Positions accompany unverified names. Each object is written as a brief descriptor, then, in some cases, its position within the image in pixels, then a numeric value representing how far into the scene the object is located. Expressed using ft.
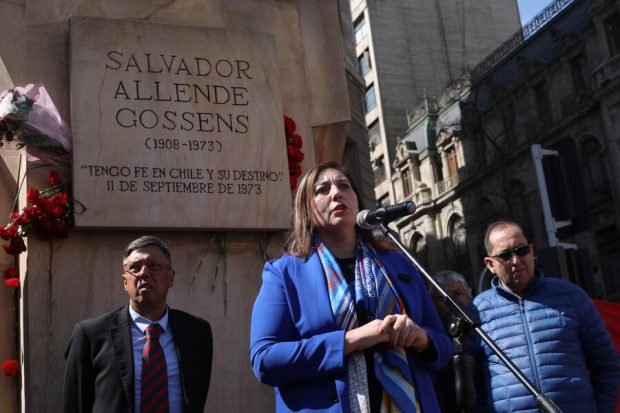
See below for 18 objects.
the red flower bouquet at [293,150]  23.63
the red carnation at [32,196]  20.10
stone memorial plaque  20.94
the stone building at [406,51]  167.12
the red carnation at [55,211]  19.83
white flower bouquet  19.92
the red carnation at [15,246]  19.98
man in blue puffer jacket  14.79
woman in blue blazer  10.59
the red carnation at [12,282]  20.06
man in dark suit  14.11
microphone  11.94
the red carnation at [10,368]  19.56
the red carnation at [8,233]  20.02
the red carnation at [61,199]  19.83
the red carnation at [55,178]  20.43
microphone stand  9.89
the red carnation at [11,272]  20.68
